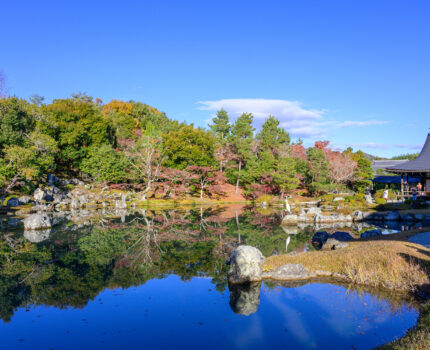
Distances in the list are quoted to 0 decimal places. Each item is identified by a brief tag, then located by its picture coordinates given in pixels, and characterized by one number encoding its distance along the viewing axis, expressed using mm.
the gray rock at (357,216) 23856
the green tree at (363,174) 39438
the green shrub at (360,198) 30547
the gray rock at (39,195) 28911
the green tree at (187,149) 37031
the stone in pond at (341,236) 14084
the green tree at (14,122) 26606
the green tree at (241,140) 40562
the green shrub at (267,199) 36562
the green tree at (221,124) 50406
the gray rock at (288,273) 9438
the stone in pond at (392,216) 23355
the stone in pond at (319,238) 14223
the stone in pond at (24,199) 28266
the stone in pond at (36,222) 18202
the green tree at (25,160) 25531
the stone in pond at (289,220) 21031
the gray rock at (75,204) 30312
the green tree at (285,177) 35625
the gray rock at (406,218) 22883
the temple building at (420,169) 27970
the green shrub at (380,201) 29288
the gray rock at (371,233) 15070
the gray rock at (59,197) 30400
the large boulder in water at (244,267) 9062
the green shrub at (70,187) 34031
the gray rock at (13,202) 27109
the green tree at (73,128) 36344
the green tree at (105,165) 35000
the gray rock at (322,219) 22141
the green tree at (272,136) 45406
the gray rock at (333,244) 12047
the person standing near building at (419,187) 29375
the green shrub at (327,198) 33094
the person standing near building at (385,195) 30578
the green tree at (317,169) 39681
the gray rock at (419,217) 22562
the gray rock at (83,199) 31453
